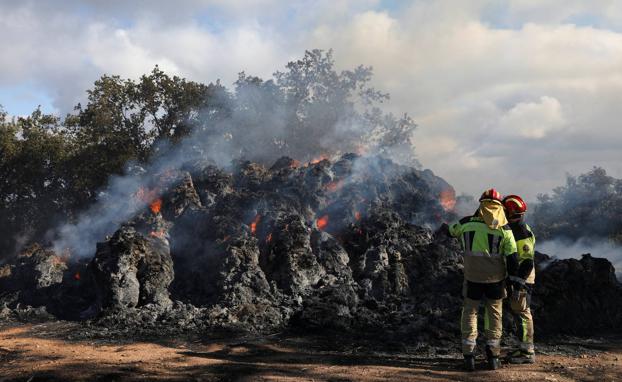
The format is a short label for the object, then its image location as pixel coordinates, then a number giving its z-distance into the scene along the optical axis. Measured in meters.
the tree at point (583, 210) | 20.77
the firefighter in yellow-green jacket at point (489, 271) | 6.32
